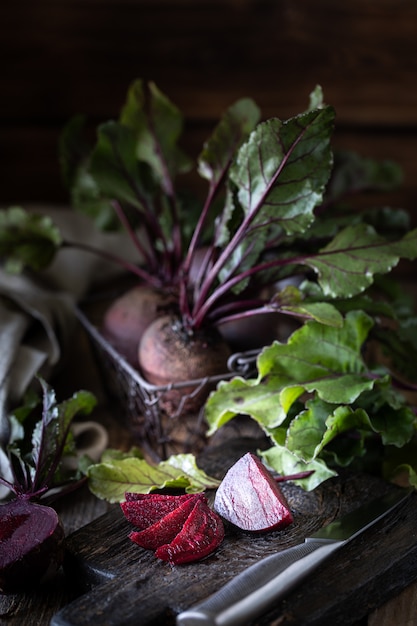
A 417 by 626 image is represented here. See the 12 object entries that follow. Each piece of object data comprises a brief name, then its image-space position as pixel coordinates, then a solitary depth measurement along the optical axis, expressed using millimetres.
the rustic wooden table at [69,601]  695
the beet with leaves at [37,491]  708
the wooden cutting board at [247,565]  645
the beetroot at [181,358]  955
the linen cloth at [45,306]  1003
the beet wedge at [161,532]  729
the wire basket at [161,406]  940
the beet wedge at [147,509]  756
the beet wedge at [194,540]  706
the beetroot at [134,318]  1068
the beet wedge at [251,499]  743
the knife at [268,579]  611
